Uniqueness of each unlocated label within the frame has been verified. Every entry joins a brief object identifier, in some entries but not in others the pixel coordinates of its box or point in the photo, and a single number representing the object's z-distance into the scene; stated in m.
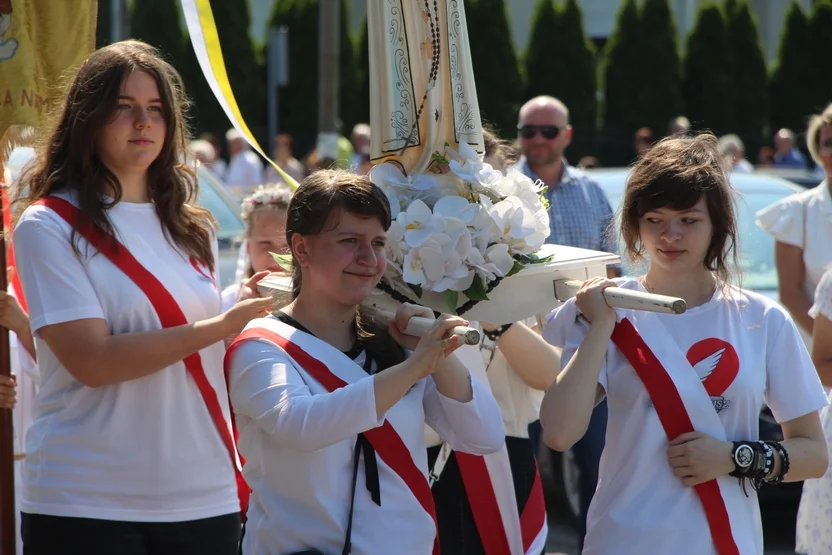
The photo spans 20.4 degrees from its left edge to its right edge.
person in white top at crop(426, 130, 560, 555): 6.63
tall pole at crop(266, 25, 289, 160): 33.53
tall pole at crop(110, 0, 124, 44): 33.47
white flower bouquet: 5.62
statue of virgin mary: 6.06
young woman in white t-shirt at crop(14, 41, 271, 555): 5.88
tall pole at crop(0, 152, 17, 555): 7.02
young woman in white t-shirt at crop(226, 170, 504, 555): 4.91
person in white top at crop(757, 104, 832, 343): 9.99
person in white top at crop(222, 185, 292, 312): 9.02
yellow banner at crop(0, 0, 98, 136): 7.29
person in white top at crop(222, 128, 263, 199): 32.43
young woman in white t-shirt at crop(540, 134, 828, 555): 5.40
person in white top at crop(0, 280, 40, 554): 6.82
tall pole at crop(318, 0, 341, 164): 26.19
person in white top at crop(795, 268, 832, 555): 7.28
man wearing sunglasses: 11.05
